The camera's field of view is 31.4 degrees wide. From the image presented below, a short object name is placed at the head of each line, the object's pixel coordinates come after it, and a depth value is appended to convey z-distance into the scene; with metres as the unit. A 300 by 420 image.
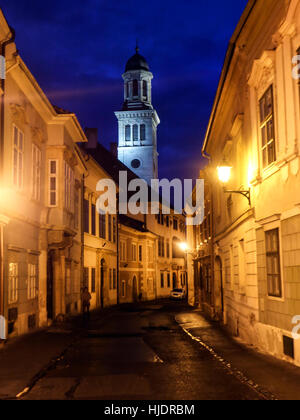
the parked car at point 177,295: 55.25
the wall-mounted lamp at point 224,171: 15.14
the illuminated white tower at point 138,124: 86.50
